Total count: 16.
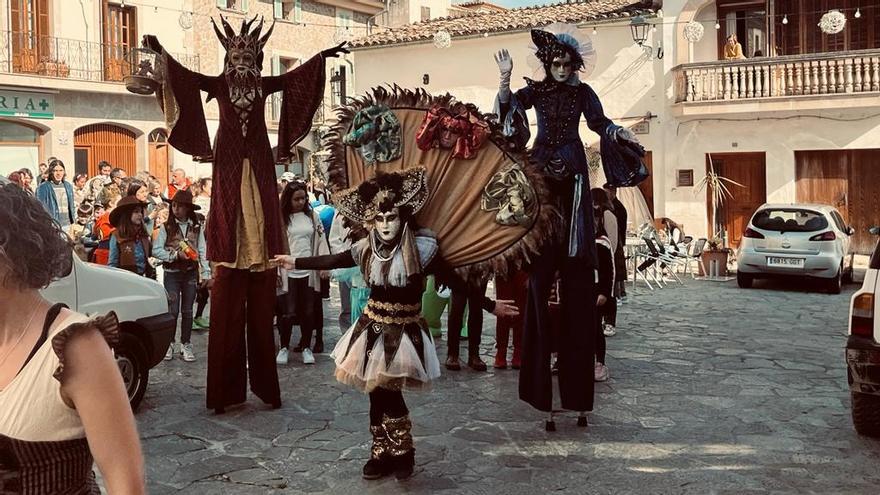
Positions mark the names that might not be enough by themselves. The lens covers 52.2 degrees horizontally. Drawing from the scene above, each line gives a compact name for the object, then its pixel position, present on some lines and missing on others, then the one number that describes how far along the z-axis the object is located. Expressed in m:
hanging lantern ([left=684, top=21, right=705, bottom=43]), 20.70
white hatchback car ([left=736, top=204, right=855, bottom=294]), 14.69
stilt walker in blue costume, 5.93
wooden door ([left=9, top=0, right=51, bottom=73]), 23.12
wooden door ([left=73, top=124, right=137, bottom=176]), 25.16
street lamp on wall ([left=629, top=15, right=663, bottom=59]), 20.56
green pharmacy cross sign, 22.64
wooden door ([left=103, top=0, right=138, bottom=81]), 25.17
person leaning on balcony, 21.19
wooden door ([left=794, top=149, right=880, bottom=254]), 20.45
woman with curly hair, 2.04
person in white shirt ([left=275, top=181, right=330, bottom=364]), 8.64
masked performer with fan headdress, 4.99
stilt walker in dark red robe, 6.53
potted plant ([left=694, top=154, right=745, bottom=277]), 21.22
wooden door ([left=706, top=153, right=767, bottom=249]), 21.58
